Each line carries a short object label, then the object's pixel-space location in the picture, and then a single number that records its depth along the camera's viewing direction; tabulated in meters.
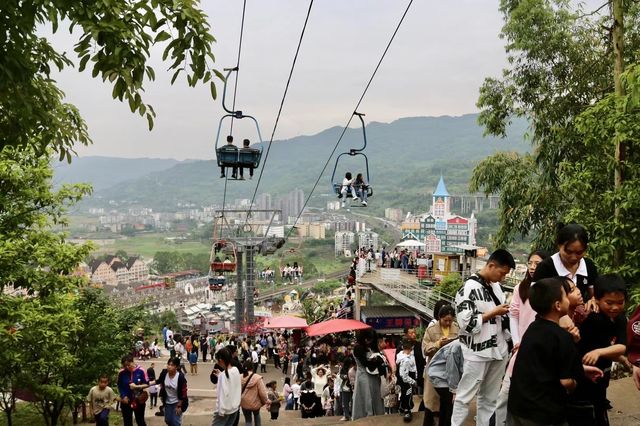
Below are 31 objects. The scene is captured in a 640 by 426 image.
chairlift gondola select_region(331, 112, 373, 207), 11.94
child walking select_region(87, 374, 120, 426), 6.90
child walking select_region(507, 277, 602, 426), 2.82
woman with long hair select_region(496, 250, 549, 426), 3.70
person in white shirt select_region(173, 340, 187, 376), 17.10
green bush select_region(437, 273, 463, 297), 21.95
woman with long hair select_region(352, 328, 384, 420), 5.89
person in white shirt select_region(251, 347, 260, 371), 14.72
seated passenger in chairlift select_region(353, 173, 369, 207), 14.44
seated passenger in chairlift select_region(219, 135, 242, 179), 10.71
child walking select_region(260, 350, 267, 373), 17.25
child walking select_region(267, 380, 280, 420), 8.24
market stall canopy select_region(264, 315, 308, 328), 17.53
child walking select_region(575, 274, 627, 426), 3.27
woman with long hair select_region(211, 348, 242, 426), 5.76
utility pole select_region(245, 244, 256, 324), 32.22
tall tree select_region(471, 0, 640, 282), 14.06
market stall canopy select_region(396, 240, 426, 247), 31.61
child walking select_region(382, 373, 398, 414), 6.12
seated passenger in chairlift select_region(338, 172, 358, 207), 14.55
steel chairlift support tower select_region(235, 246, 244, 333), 34.16
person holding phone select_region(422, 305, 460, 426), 5.08
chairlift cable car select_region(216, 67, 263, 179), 10.73
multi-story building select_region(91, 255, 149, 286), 172.88
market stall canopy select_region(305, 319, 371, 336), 13.29
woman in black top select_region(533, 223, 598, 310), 3.60
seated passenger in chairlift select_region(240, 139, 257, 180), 10.77
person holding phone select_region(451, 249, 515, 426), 3.88
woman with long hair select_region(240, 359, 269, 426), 6.44
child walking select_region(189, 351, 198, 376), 16.33
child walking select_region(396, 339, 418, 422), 5.73
